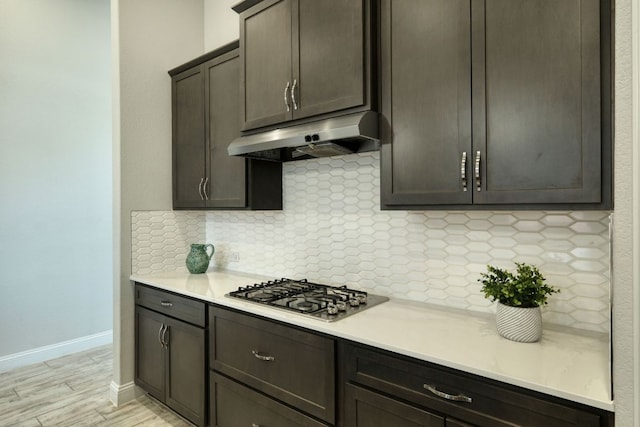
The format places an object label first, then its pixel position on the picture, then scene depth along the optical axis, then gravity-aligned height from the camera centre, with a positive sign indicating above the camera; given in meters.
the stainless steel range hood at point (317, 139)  1.64 +0.36
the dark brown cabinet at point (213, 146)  2.44 +0.48
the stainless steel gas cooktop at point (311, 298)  1.68 -0.47
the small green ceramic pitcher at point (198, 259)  2.79 -0.38
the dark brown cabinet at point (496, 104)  1.17 +0.39
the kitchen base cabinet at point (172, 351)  2.17 -0.93
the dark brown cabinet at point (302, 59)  1.70 +0.79
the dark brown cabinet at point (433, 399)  1.04 -0.62
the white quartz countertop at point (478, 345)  1.06 -0.50
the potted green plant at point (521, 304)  1.34 -0.36
